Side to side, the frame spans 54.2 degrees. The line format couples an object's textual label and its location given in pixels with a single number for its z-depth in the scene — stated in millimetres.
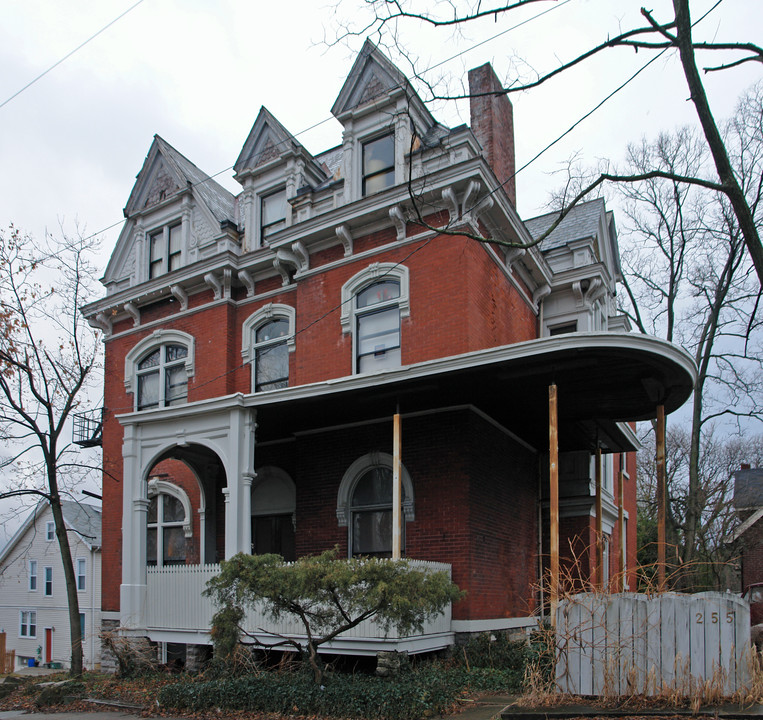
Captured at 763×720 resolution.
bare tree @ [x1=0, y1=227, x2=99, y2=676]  16047
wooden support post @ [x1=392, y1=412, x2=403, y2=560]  11252
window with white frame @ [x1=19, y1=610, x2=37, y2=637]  39719
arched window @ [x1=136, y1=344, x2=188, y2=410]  18781
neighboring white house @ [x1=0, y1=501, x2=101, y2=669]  37219
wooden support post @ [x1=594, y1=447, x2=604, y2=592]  13564
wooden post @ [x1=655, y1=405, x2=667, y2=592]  9976
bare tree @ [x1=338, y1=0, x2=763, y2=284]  7859
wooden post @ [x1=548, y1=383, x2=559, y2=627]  9625
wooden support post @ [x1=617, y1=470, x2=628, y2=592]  13316
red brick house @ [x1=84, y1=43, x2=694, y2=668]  12359
